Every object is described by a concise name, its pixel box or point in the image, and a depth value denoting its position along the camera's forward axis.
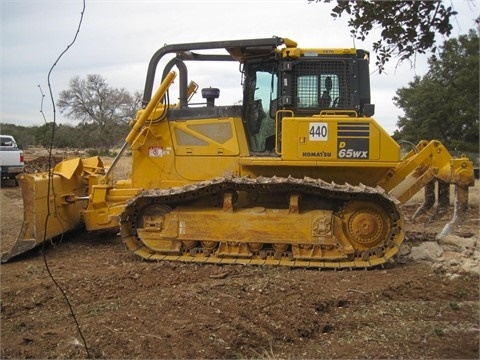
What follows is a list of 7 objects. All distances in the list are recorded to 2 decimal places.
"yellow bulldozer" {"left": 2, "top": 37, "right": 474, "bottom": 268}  6.70
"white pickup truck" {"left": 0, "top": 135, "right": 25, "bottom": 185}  18.19
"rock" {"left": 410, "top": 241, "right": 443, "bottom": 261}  7.04
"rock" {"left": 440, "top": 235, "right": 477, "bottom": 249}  7.63
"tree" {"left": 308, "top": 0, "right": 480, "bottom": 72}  2.84
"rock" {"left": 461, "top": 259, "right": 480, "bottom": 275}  6.09
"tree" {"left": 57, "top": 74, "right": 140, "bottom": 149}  34.66
